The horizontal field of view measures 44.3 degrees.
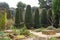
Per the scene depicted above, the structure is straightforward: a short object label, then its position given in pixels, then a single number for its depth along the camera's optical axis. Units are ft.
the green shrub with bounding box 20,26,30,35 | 16.06
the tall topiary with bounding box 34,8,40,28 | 30.38
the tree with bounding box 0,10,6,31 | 16.24
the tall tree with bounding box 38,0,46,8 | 46.50
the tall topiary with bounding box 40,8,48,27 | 30.54
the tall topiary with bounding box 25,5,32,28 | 30.22
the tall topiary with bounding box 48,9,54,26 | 30.92
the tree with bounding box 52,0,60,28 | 28.45
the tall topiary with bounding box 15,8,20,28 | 28.72
